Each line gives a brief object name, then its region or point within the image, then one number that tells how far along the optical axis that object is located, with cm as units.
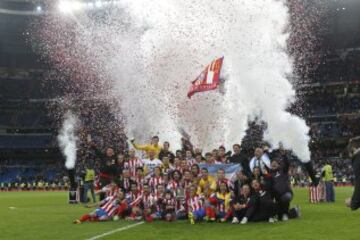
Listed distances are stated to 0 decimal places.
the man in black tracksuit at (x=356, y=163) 506
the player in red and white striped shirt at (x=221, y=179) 1276
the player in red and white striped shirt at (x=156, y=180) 1320
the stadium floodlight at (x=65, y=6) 4594
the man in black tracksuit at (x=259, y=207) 1185
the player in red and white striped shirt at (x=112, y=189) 1351
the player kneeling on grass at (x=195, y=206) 1242
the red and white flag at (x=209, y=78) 2123
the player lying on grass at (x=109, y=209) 1309
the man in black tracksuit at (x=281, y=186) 1199
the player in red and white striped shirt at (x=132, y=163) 1408
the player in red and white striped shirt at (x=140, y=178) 1342
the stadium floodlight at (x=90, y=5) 4591
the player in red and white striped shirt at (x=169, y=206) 1276
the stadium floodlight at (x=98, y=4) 4489
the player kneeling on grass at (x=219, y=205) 1234
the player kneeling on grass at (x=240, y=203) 1191
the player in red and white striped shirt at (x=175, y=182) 1303
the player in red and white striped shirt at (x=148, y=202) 1297
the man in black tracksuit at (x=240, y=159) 1309
